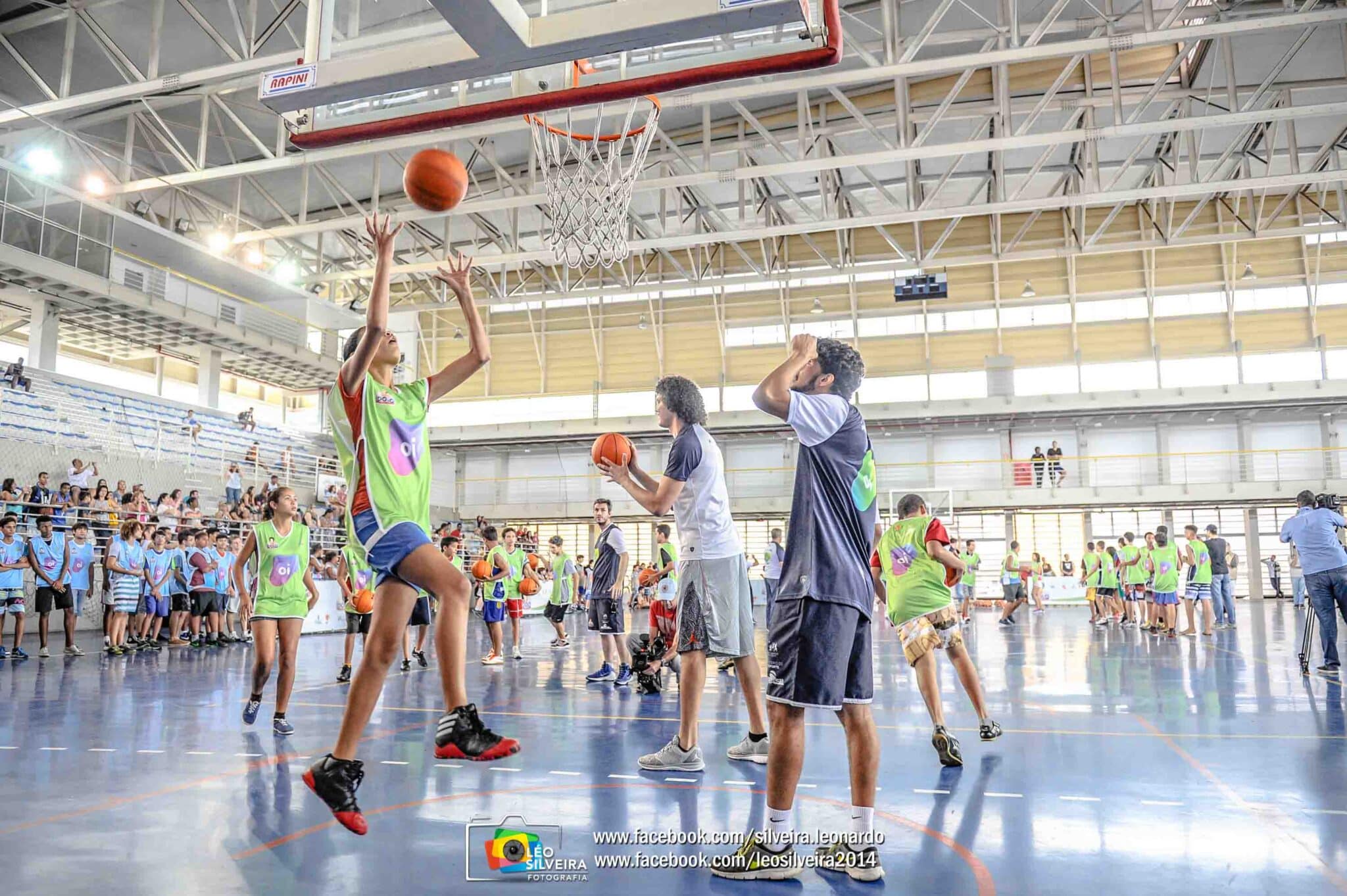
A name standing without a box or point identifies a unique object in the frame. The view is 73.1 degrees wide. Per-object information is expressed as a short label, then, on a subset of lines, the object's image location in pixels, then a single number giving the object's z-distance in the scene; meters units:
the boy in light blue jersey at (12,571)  11.98
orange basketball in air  3.94
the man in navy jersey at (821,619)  3.54
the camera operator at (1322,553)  9.22
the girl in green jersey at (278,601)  6.67
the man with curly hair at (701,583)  5.31
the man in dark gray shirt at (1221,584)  16.22
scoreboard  26.38
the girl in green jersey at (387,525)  3.37
